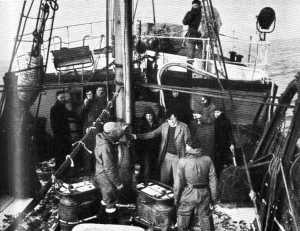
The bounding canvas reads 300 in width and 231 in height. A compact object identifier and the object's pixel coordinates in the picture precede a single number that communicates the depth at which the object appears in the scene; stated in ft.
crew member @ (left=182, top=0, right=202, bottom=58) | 36.60
